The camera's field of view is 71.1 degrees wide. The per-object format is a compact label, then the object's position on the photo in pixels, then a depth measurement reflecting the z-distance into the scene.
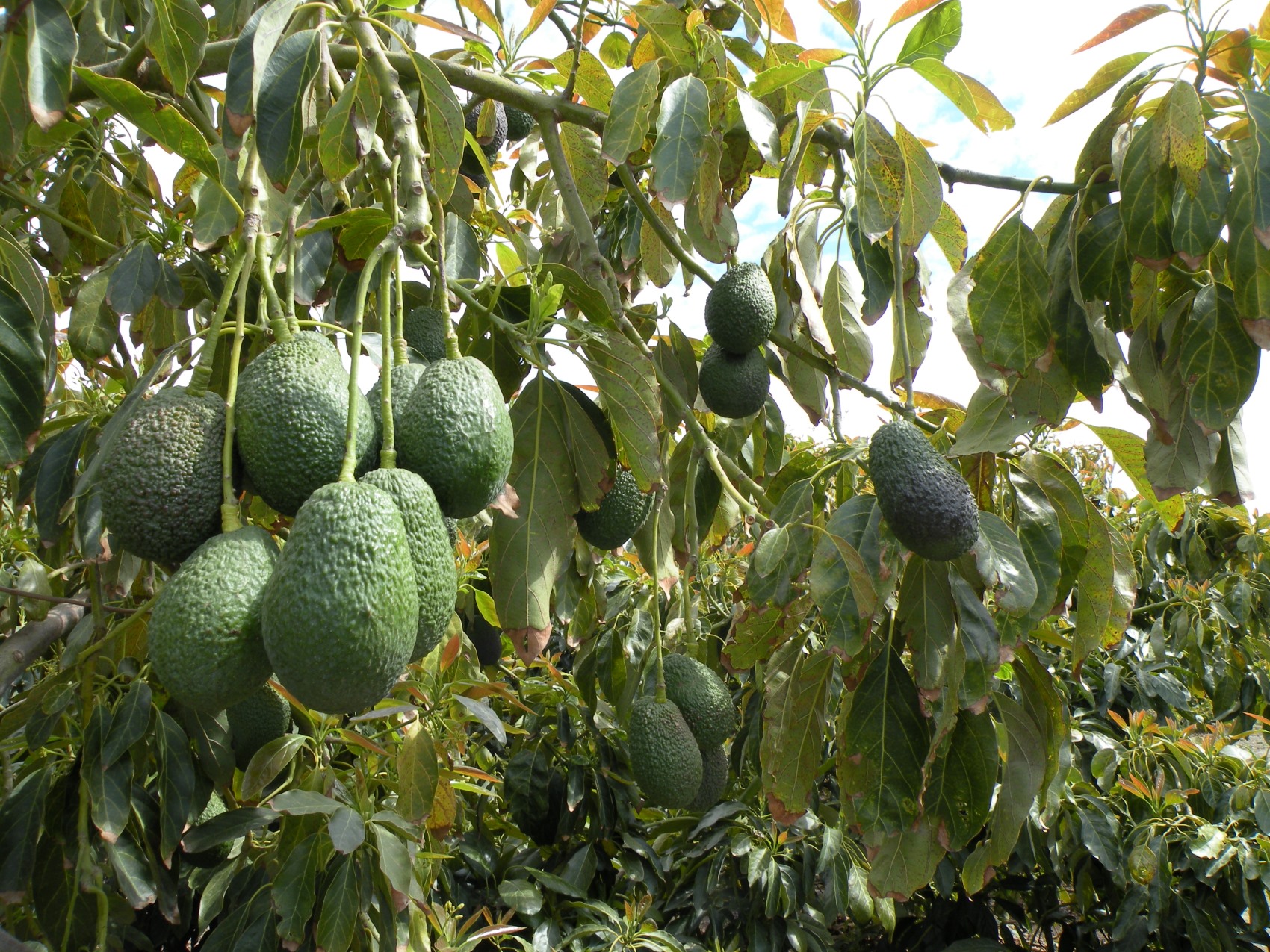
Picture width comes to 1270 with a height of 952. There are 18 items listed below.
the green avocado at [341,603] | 0.66
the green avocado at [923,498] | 1.14
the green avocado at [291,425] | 0.78
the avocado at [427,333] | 1.18
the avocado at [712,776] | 1.93
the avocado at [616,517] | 1.34
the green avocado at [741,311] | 1.54
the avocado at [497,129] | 2.23
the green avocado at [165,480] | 0.77
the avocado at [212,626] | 0.70
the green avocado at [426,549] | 0.75
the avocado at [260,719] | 1.64
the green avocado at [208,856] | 1.91
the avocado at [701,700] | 1.81
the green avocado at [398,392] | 0.86
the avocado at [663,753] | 1.68
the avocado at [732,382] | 1.61
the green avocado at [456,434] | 0.82
